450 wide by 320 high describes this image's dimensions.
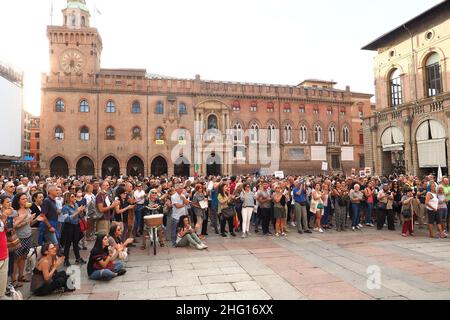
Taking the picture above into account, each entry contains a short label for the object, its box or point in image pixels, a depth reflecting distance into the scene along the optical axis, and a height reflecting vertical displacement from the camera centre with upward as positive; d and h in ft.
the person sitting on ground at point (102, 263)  20.85 -5.52
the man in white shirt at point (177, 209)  31.58 -3.09
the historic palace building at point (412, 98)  70.74 +18.09
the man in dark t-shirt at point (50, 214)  23.38 -2.52
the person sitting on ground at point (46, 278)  18.52 -5.63
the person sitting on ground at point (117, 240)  22.40 -4.47
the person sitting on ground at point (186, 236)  29.89 -5.47
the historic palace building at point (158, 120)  110.52 +20.98
